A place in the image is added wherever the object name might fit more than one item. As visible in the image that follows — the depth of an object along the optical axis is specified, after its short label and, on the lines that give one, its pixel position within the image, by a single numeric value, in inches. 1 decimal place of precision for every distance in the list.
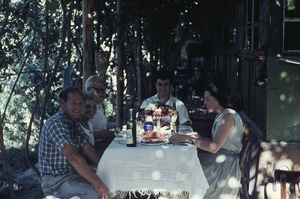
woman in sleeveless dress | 135.7
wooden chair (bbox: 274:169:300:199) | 106.7
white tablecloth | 119.7
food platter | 130.4
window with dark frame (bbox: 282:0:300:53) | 175.2
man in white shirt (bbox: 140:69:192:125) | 185.5
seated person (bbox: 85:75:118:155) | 163.5
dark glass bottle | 124.7
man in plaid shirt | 114.7
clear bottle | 146.3
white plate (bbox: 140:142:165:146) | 127.5
